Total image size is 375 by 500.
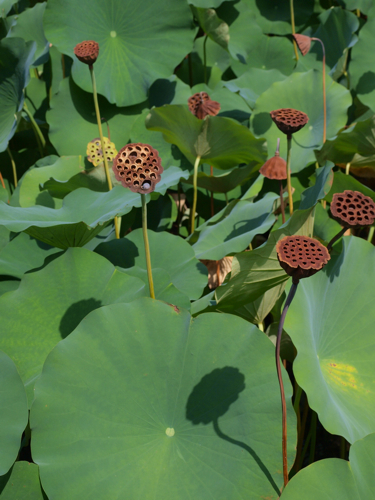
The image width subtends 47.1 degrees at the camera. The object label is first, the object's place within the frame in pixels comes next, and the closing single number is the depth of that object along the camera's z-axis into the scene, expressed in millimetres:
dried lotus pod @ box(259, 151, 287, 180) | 1374
